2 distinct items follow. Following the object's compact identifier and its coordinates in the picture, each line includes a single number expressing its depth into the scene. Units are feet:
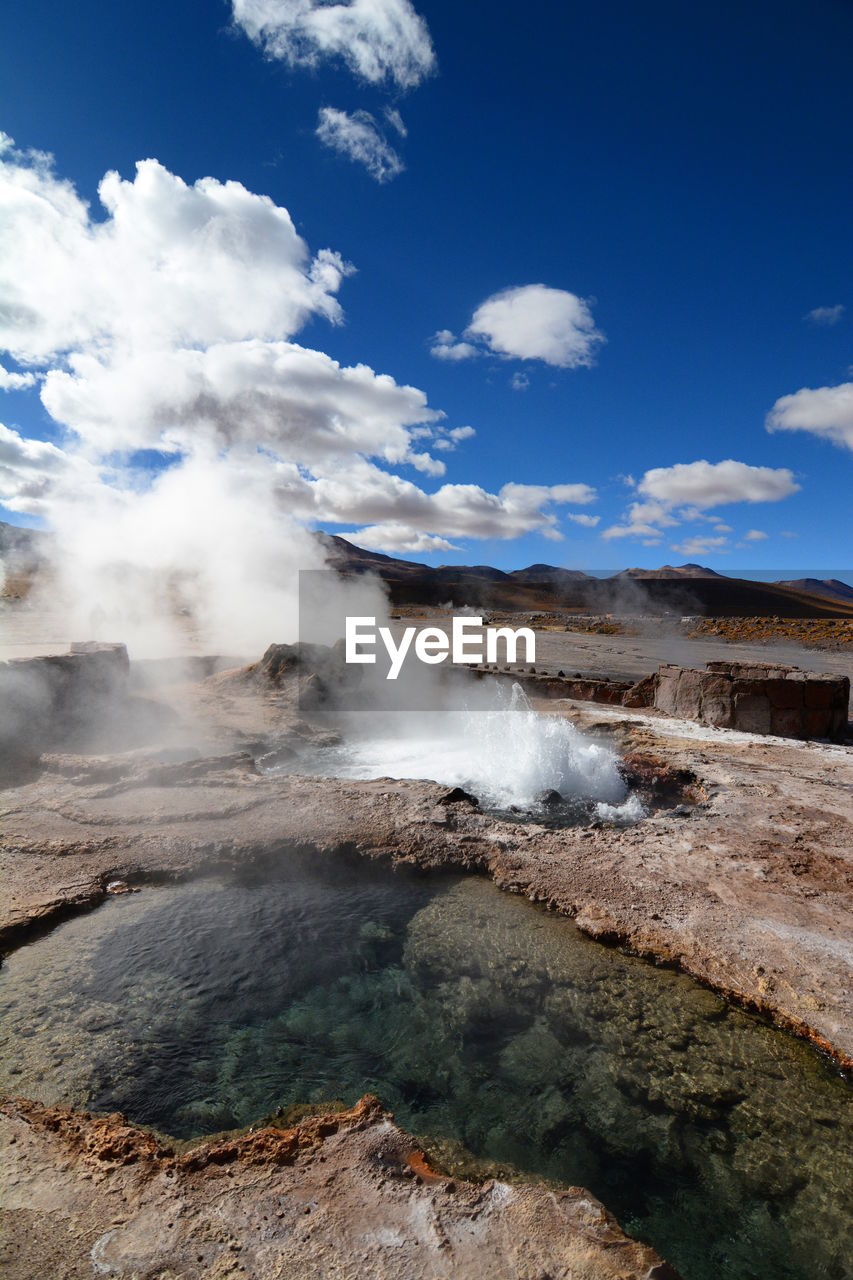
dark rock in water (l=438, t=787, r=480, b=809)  19.43
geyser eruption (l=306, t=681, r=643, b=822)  22.54
